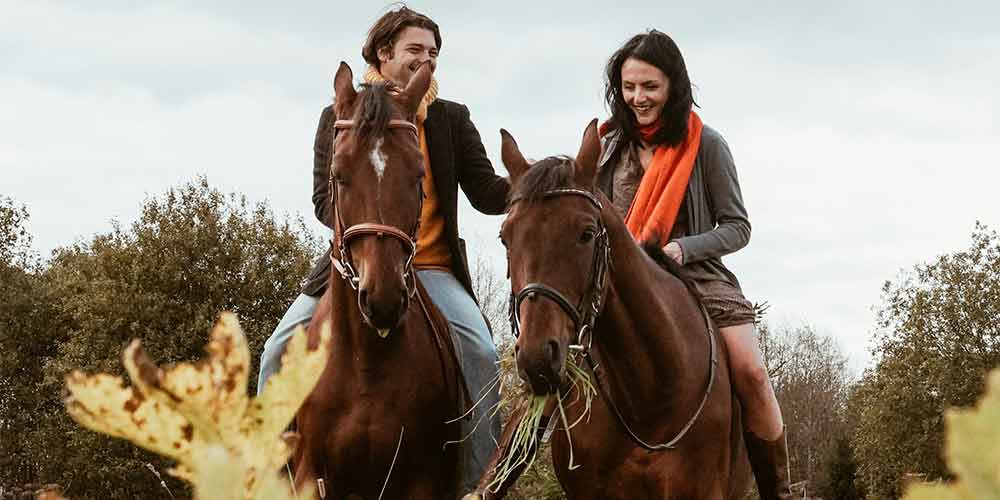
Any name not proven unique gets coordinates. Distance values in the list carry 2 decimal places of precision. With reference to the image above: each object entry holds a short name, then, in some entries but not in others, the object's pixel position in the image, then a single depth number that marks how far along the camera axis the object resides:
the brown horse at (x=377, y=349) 10.06
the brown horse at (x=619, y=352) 9.80
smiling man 11.72
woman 11.94
